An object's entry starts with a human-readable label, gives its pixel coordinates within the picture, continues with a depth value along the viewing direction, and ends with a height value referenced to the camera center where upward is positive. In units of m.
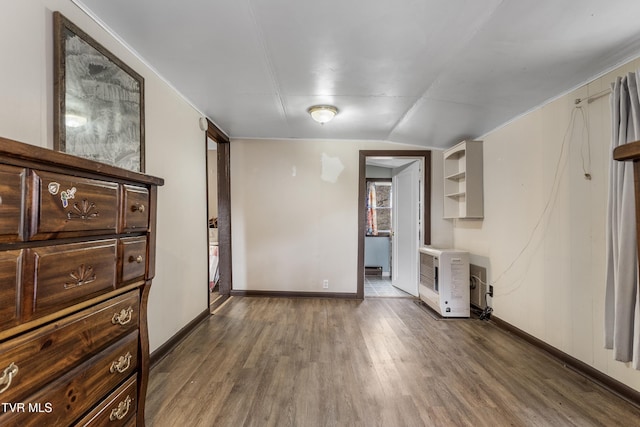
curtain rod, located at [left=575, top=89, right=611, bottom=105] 1.92 +0.83
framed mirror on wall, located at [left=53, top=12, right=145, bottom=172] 1.36 +0.62
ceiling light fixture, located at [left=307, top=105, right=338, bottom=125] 2.76 +1.00
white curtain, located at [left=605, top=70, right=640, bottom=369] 1.61 -0.16
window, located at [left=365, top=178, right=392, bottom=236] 5.80 +0.13
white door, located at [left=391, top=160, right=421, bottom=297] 4.11 -0.24
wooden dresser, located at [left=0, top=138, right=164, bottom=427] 0.65 -0.23
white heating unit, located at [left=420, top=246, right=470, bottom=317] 3.24 -0.83
